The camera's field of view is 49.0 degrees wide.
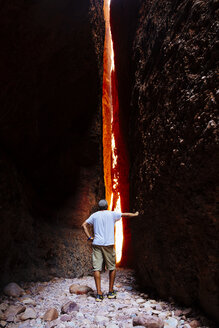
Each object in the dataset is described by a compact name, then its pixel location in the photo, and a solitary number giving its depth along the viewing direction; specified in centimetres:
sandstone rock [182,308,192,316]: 261
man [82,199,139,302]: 376
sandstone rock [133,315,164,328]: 240
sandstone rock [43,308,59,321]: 281
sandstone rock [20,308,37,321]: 285
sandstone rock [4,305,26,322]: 283
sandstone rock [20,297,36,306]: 344
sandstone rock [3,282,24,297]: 373
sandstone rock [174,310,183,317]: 267
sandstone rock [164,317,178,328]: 246
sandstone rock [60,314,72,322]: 280
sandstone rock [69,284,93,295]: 388
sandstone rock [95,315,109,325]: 269
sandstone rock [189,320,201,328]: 236
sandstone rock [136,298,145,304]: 330
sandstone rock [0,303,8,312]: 314
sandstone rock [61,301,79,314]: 302
